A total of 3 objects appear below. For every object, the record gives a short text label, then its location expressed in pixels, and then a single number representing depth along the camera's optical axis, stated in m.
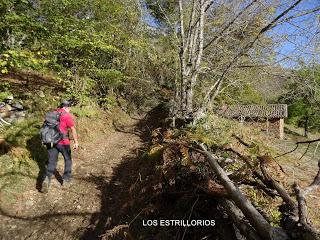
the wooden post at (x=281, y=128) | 27.05
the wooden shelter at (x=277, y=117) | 26.61
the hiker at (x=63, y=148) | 5.08
